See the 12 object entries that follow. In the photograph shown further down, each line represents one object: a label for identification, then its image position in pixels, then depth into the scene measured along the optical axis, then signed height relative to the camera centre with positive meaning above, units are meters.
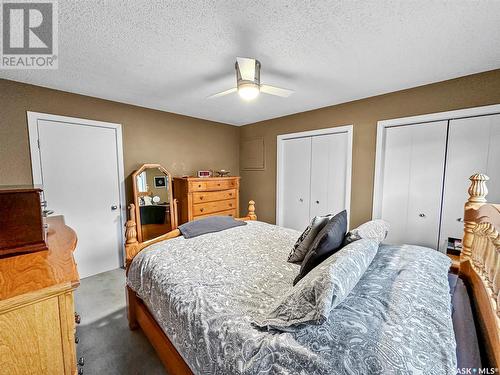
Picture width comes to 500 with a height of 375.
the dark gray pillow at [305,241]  1.66 -0.54
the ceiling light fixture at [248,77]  1.73 +0.78
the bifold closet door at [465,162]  2.15 +0.11
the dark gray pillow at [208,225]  2.21 -0.59
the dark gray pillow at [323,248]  1.31 -0.47
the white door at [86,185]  2.58 -0.18
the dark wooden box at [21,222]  1.04 -0.25
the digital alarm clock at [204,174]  3.70 -0.04
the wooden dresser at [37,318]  0.74 -0.53
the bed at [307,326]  0.79 -0.67
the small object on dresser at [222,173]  4.03 -0.03
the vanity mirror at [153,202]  3.13 -0.46
